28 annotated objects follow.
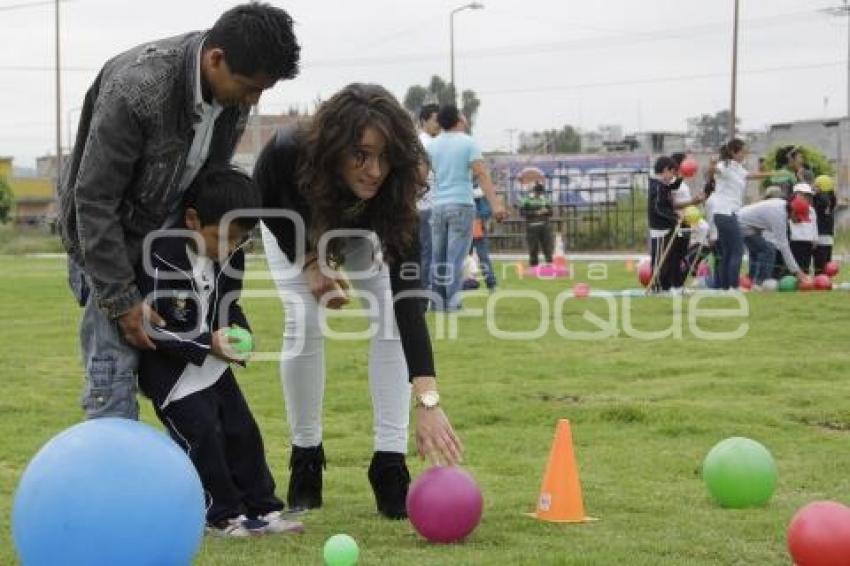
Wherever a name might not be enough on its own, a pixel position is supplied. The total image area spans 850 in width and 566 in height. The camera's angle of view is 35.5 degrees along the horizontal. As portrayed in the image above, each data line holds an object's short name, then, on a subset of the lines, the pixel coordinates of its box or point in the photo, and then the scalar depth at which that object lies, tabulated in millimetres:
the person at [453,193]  12867
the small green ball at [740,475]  5109
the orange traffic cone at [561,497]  4926
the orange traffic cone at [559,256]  23433
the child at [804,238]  17547
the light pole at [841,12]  52209
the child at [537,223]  23562
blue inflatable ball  3596
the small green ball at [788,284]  17047
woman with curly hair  4496
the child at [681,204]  16312
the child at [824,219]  17844
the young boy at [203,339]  4500
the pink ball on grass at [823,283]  17094
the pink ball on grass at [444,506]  4516
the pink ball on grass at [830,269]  17953
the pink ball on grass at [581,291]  16531
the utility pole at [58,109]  56991
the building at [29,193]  84625
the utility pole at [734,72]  48188
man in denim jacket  4090
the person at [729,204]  16000
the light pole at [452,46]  55616
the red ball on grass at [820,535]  4004
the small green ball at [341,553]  4105
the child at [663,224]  16203
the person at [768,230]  17062
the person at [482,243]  18172
